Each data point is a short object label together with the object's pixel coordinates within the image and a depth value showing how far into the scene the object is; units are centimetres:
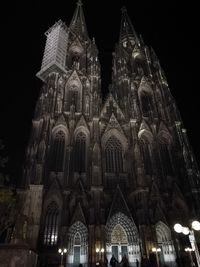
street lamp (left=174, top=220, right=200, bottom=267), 678
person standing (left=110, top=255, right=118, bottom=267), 1625
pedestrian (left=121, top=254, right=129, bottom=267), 1618
